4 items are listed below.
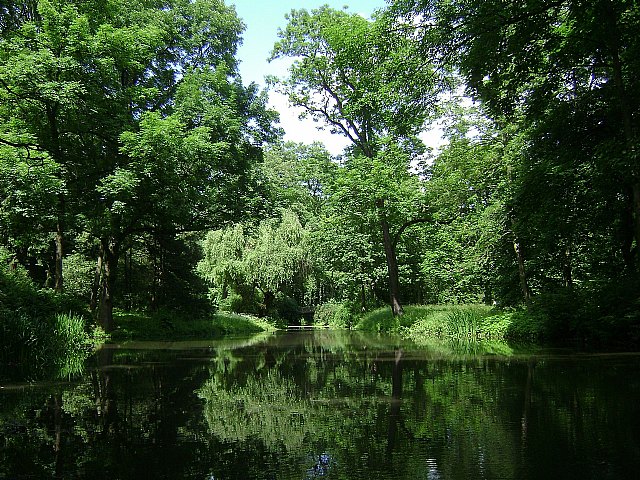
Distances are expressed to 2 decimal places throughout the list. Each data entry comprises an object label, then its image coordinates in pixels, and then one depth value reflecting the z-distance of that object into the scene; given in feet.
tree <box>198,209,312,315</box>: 91.56
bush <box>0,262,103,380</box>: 26.89
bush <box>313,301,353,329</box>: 104.17
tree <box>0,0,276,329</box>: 44.91
